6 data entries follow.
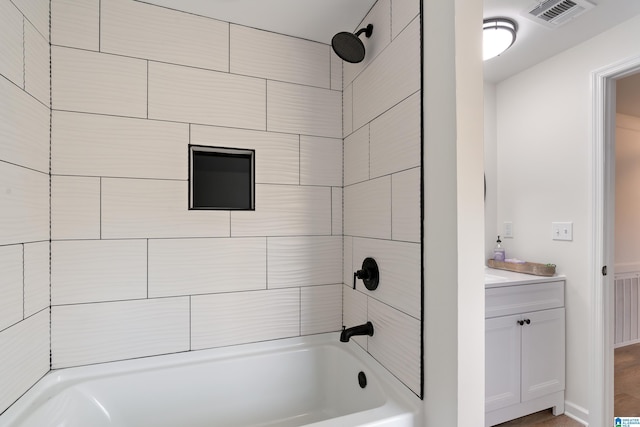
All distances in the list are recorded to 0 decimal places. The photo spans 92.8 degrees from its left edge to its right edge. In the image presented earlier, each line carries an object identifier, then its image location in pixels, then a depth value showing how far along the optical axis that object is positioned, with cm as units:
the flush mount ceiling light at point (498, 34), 167
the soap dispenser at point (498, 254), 232
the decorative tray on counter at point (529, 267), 200
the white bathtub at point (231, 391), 108
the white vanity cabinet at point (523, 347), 177
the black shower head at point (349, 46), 136
